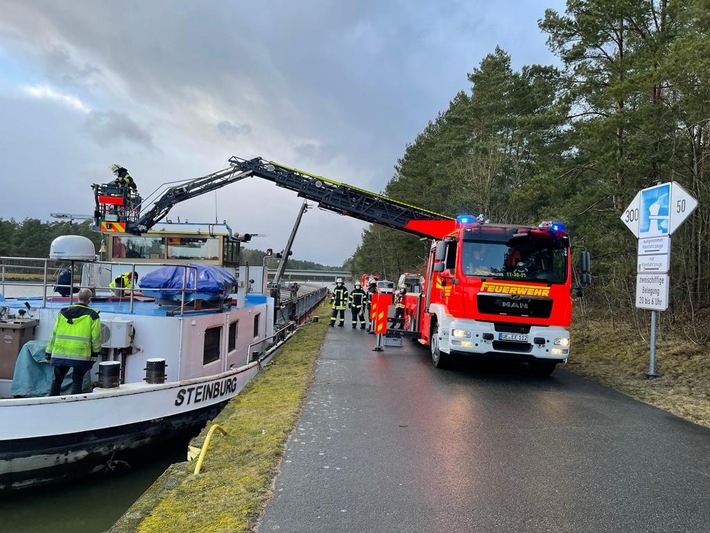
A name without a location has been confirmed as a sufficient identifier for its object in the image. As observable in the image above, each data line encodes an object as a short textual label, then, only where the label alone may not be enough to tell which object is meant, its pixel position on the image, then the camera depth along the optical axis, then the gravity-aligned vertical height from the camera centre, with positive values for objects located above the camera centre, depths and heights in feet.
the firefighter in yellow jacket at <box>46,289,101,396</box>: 19.24 -2.93
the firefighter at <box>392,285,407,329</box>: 51.39 -2.94
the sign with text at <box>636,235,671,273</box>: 28.66 +2.41
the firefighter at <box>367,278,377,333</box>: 56.31 -1.85
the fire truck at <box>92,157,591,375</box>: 27.89 -0.28
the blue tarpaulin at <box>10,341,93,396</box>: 20.68 -4.57
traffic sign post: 28.19 +3.65
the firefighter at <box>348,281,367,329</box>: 58.18 -2.68
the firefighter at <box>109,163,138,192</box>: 43.15 +8.41
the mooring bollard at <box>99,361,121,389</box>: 19.47 -4.18
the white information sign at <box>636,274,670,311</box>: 28.35 +0.16
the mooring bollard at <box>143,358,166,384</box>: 20.70 -4.18
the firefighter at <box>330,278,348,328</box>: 60.90 -2.51
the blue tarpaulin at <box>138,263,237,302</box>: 25.25 -0.55
